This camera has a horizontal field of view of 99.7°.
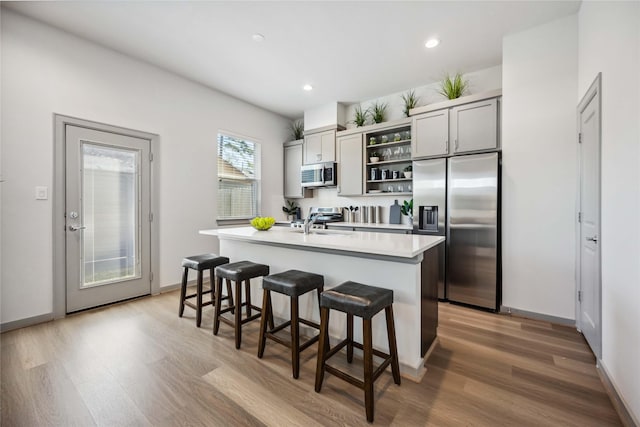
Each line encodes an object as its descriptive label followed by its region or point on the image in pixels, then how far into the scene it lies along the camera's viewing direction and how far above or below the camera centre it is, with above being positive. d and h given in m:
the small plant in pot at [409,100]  4.09 +1.73
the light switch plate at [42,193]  2.67 +0.18
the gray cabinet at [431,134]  3.40 +1.02
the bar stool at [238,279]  2.23 -0.58
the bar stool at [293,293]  1.84 -0.60
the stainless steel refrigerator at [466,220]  2.98 -0.09
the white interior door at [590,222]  2.00 -0.08
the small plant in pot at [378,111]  4.42 +1.70
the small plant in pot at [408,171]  4.04 +0.63
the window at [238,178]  4.46 +0.59
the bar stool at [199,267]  2.63 -0.56
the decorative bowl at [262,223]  2.84 -0.12
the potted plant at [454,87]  3.41 +1.61
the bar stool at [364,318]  1.49 -0.65
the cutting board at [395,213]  4.25 -0.01
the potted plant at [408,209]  4.13 +0.05
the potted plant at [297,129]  5.56 +1.71
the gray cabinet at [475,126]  3.08 +1.02
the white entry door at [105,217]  2.90 -0.07
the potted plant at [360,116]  4.62 +1.67
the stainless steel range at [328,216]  4.63 -0.07
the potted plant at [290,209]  5.52 +0.05
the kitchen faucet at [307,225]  2.60 -0.13
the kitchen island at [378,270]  1.84 -0.46
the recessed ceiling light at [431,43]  2.98 +1.90
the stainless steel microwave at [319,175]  4.74 +0.67
